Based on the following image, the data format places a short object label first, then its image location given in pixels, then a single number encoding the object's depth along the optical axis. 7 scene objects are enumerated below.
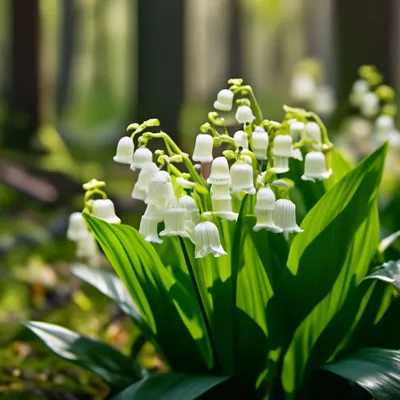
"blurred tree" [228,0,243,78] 31.08
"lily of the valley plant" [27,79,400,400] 3.18
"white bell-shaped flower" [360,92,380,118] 5.06
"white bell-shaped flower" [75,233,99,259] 4.44
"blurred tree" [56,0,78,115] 27.56
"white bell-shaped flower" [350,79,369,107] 5.41
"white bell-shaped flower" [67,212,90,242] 4.06
